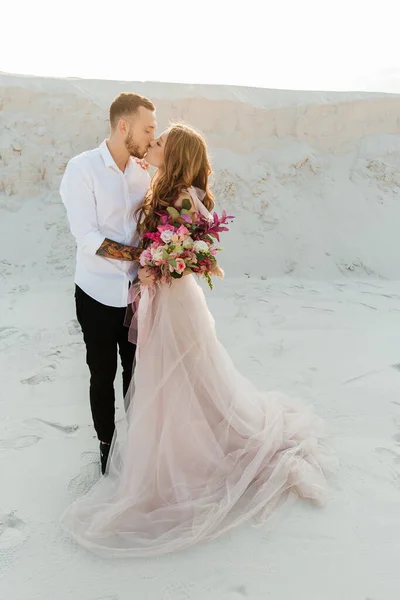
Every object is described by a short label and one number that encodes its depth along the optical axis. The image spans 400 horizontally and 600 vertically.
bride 2.28
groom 2.35
